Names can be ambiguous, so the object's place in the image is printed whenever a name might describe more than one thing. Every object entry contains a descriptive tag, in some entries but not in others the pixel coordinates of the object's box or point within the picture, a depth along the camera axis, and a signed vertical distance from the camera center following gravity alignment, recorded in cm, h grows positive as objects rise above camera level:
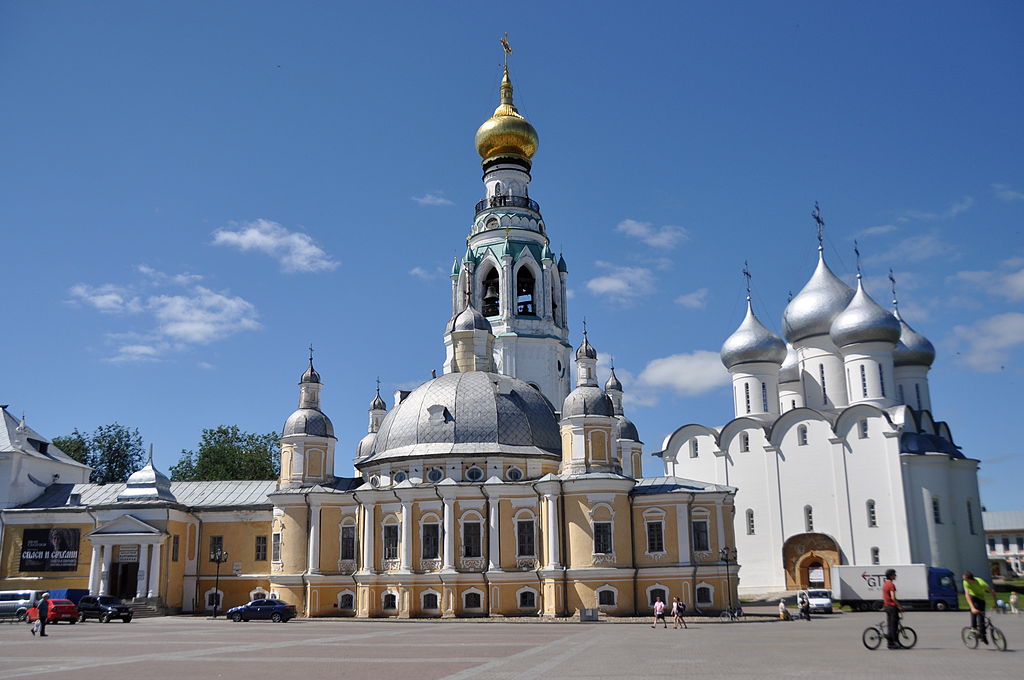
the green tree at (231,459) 7075 +773
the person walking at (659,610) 3250 -190
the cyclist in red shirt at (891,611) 1838 -119
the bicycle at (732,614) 3609 -237
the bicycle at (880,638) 1938 -180
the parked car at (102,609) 3994 -192
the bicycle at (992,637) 1864 -180
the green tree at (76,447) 7269 +891
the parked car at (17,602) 4325 -170
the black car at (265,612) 3931 -212
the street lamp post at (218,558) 4478 +17
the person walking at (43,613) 2900 -149
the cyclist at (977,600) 1842 -100
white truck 3922 -150
